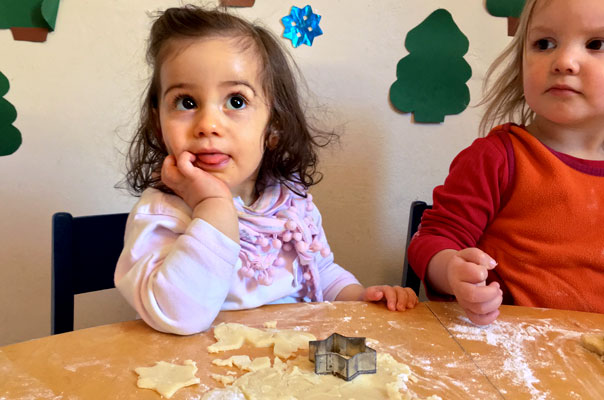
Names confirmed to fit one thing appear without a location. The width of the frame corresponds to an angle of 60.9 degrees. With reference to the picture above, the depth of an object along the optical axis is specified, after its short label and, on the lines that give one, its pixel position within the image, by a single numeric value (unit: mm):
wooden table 590
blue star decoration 1500
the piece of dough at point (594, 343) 712
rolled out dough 573
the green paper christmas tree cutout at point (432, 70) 1642
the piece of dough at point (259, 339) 674
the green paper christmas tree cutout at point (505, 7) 1665
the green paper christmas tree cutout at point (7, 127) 1323
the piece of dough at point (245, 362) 633
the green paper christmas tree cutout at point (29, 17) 1295
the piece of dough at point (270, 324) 754
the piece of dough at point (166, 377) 573
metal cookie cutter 608
